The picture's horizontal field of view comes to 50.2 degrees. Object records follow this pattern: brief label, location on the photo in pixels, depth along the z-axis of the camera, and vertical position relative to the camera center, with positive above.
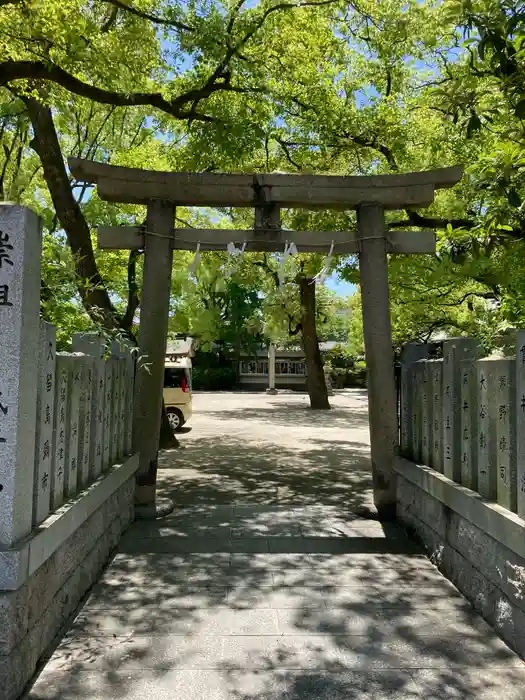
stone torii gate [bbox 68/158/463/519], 6.42 +1.70
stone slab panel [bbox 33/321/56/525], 3.34 -0.27
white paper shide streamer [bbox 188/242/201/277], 6.66 +1.45
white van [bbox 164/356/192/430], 15.82 -0.36
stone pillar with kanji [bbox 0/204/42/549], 2.87 +0.07
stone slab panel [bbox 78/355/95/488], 4.44 -0.38
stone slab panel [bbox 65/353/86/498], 4.05 -0.38
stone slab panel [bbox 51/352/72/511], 3.70 -0.34
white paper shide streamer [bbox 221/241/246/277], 6.53 +1.54
